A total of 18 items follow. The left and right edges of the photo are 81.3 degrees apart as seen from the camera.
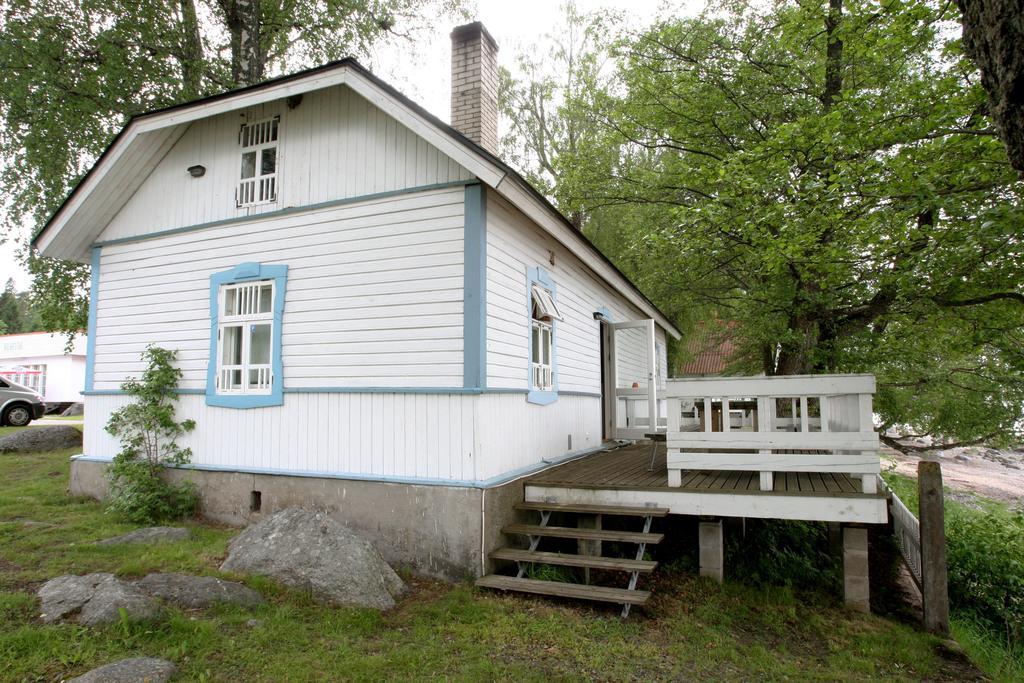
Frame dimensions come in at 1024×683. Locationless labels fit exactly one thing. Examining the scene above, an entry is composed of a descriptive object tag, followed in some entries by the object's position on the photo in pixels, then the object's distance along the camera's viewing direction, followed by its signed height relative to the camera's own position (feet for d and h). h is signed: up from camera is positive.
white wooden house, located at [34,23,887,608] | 18.51 +1.96
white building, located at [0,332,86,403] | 88.84 +3.84
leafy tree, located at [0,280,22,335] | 184.59 +25.19
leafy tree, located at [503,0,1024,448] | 26.32 +9.56
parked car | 56.29 -1.21
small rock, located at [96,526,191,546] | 19.56 -4.78
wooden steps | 16.47 -4.91
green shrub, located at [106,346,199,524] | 22.79 -2.23
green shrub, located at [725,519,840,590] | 20.16 -5.98
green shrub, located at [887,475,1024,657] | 20.47 -6.83
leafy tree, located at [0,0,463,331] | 37.01 +21.19
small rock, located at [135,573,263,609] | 14.88 -5.04
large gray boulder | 16.21 -4.74
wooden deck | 17.33 -3.08
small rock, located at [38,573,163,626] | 13.29 -4.81
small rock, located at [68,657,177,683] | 11.01 -5.29
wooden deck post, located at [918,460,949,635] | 16.96 -4.47
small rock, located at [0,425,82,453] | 39.96 -3.28
